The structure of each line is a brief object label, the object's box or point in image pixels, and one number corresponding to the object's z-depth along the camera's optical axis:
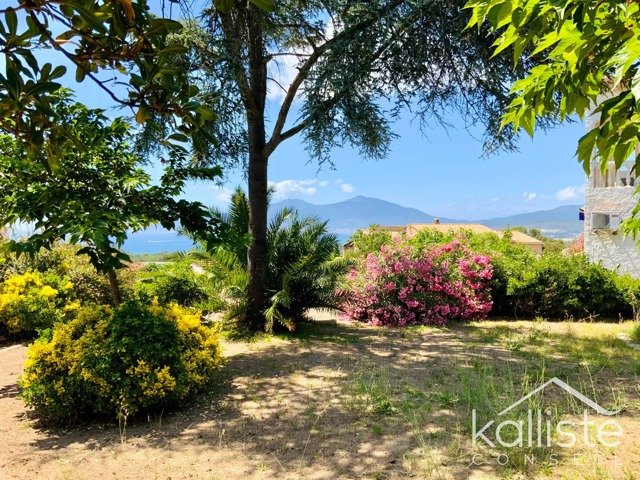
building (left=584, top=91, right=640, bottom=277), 14.49
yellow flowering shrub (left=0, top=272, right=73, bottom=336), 8.05
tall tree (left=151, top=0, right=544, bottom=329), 7.59
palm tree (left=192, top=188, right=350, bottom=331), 8.80
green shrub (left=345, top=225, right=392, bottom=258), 13.53
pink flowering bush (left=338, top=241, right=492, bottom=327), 9.96
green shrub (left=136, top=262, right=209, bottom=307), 9.75
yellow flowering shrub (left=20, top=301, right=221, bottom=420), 4.43
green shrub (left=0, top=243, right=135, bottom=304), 9.73
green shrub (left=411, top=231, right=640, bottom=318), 10.16
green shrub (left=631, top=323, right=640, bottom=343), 7.75
